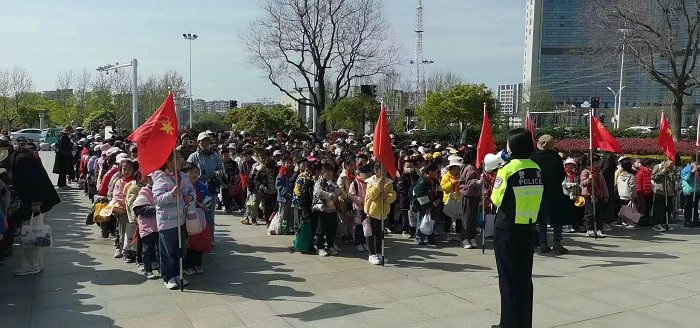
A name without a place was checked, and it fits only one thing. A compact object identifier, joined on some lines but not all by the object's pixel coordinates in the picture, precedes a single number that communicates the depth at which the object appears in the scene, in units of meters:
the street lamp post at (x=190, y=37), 49.50
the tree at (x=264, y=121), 35.53
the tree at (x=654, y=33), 25.14
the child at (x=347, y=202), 9.60
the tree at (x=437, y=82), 57.97
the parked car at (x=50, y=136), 38.59
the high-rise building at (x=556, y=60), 87.56
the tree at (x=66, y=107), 52.81
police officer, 5.02
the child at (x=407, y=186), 10.38
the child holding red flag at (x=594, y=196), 10.88
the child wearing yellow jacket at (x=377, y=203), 8.31
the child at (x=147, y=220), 6.86
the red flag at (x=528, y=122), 11.28
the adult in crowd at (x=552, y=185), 8.59
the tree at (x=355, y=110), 30.73
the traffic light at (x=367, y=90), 30.94
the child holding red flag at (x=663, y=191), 11.69
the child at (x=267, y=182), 10.91
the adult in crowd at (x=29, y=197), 7.21
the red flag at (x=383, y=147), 8.13
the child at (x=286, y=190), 9.80
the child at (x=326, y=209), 8.56
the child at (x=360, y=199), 9.02
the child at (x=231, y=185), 12.59
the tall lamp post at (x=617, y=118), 40.51
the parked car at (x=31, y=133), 40.45
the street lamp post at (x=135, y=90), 31.50
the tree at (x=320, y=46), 32.28
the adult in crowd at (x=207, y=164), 9.23
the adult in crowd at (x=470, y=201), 9.37
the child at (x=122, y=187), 7.68
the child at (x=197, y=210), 7.53
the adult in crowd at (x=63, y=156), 16.67
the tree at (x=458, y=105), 26.84
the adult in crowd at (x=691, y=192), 11.95
